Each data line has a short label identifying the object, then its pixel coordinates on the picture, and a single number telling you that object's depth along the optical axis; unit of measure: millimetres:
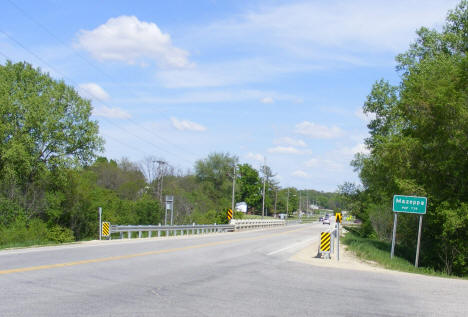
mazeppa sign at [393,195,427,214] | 20359
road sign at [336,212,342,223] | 19469
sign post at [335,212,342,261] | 19359
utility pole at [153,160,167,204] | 83144
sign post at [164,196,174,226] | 39841
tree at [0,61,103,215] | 31344
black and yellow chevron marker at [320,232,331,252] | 19984
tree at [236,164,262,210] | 133262
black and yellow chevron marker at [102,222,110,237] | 26203
